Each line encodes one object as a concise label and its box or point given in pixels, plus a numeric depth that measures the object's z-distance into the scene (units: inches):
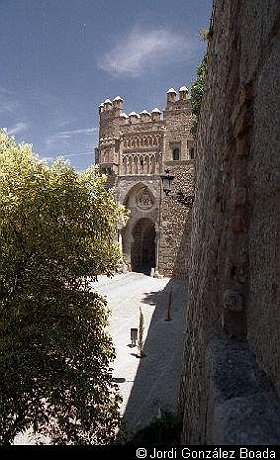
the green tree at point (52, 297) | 189.3
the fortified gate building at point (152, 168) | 955.3
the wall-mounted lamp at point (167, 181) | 510.3
